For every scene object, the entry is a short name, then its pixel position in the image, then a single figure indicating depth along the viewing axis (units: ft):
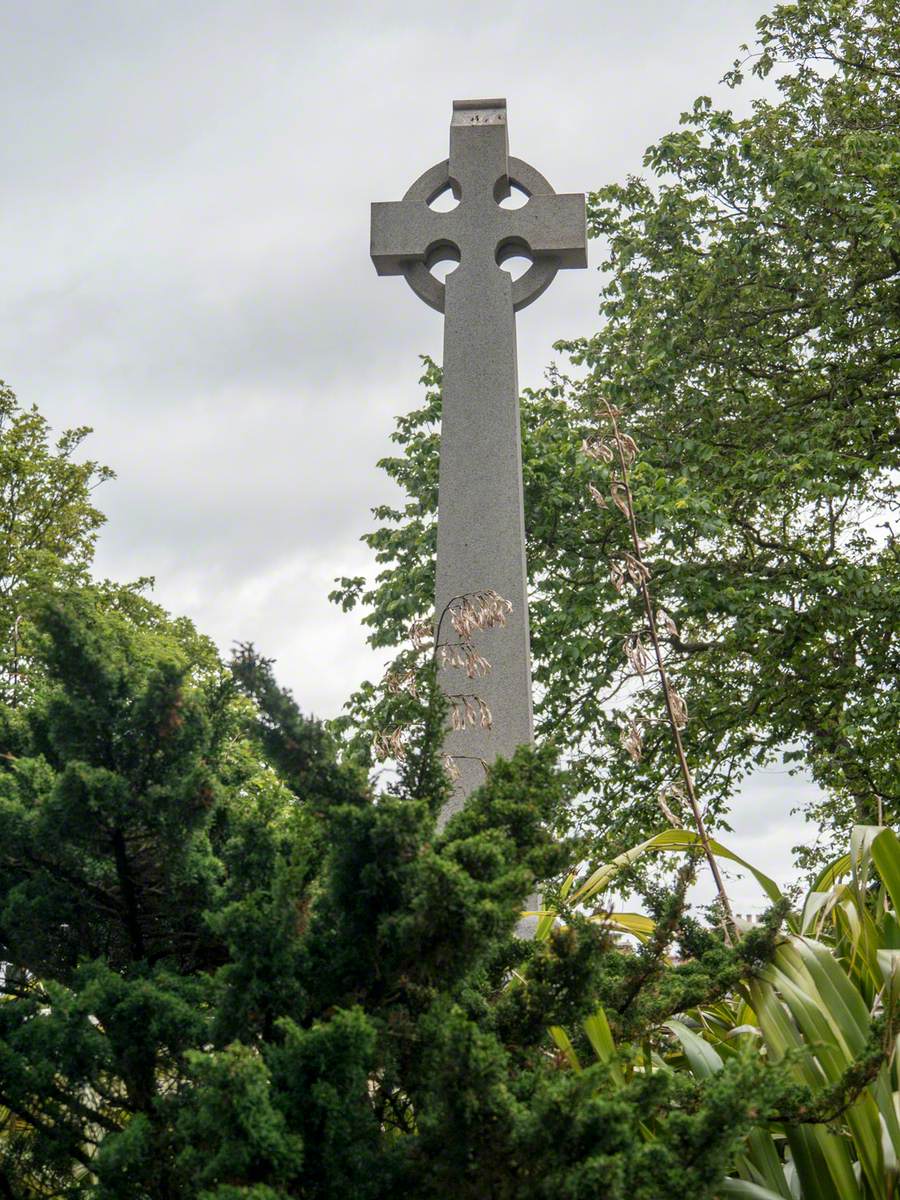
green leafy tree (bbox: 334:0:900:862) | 35.29
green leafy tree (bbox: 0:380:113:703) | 53.88
